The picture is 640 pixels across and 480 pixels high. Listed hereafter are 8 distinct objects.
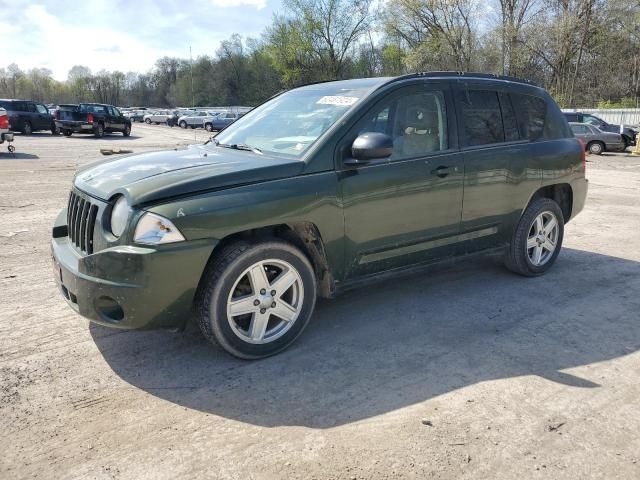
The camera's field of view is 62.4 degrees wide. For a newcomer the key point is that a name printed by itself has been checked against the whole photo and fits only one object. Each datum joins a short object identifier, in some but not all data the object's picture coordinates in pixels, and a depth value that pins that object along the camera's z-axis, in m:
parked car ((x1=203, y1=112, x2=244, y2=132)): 42.19
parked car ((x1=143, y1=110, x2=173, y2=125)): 55.98
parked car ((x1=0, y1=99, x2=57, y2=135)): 27.42
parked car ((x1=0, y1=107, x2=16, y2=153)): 16.77
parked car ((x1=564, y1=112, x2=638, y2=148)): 23.38
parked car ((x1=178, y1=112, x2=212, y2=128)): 46.84
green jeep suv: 3.10
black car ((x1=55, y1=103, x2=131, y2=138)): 28.12
